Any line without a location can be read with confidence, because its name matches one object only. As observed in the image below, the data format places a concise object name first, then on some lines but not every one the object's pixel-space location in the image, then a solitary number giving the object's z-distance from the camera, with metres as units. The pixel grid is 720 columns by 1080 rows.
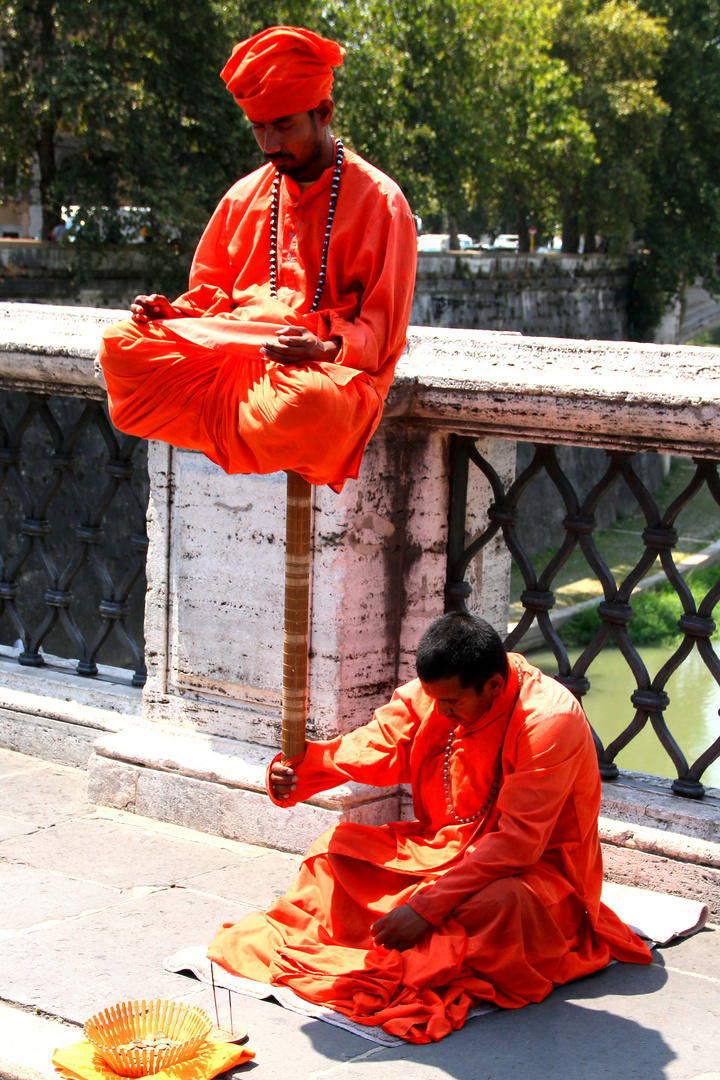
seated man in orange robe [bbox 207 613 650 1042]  4.99
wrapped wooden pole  5.13
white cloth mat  4.86
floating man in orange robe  4.64
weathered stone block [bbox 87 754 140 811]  6.98
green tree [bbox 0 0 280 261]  29.91
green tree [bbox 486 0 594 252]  42.19
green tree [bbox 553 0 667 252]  45.34
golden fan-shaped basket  4.33
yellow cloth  4.29
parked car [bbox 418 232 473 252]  61.19
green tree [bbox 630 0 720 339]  49.69
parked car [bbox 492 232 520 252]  86.94
